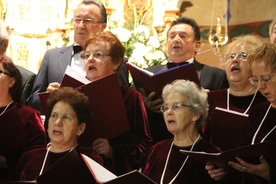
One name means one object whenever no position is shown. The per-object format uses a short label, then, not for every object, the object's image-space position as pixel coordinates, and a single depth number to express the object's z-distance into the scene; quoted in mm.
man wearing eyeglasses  7290
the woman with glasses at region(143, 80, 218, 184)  5800
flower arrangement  8418
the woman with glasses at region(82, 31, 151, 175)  6277
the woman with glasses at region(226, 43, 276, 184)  5605
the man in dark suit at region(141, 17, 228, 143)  6847
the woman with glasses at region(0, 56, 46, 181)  6016
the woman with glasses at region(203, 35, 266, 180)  6271
